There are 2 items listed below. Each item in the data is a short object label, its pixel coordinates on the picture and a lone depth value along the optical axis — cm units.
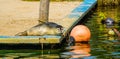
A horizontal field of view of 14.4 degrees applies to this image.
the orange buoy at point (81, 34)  1394
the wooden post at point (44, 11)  1488
